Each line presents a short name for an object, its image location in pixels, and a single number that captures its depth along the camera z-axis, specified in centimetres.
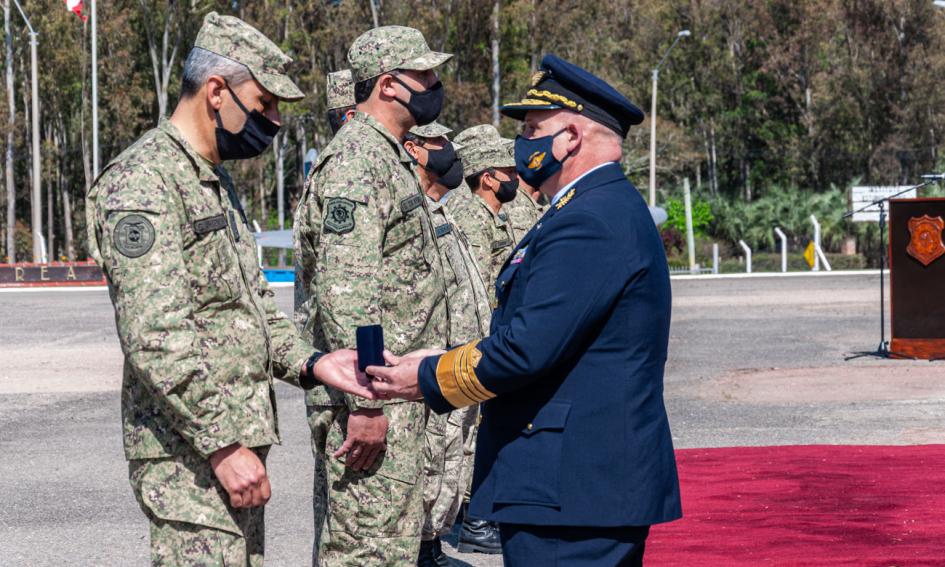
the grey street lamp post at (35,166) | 4506
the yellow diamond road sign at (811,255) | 3950
